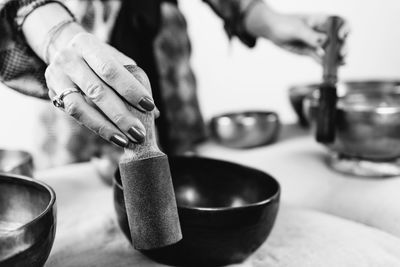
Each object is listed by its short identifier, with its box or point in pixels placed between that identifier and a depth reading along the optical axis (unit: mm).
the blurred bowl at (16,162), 859
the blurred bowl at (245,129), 1317
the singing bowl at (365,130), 1034
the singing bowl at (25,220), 515
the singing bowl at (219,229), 627
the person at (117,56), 560
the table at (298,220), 720
